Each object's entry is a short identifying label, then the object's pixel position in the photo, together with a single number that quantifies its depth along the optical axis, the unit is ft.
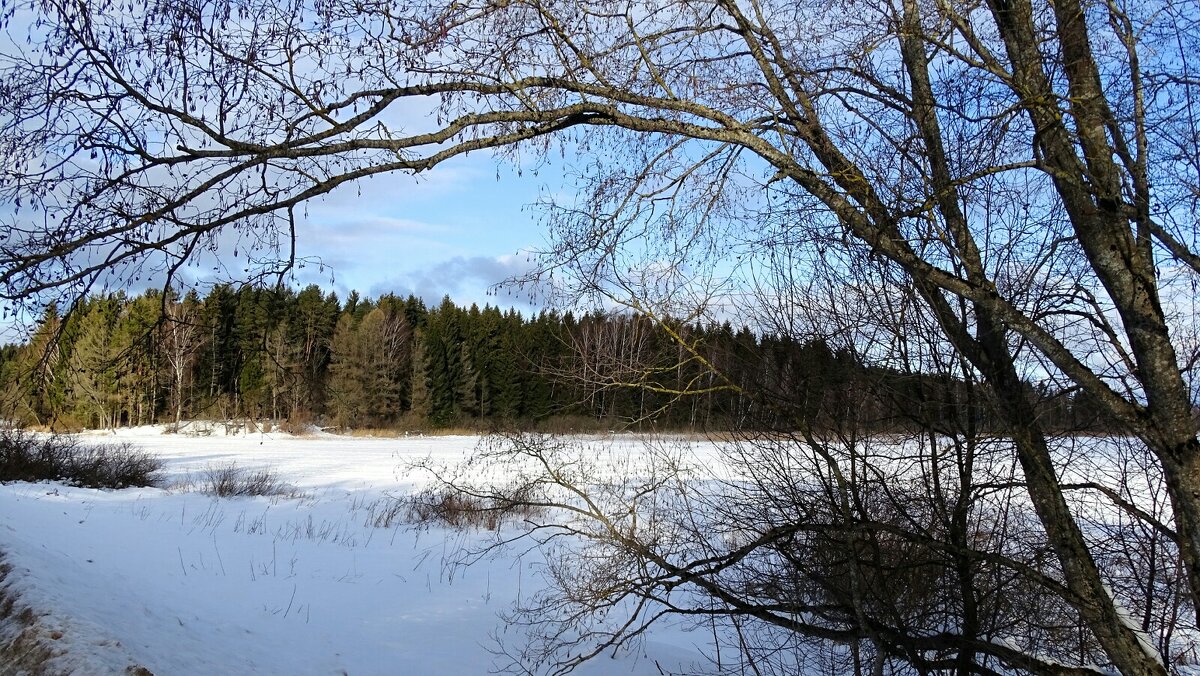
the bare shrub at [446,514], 40.73
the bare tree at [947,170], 10.00
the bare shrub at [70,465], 49.77
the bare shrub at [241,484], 50.85
